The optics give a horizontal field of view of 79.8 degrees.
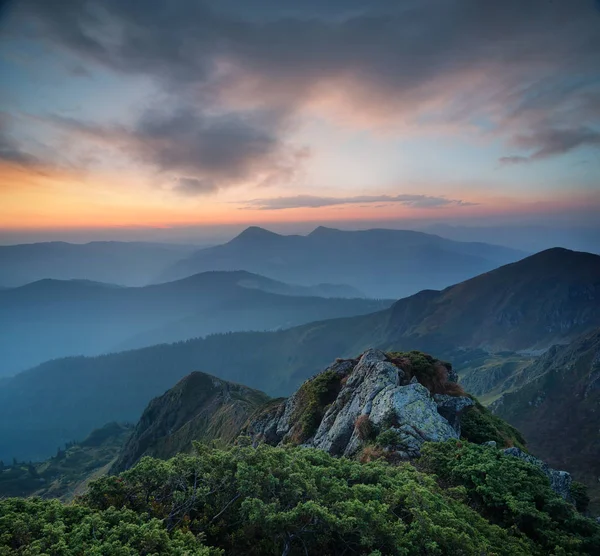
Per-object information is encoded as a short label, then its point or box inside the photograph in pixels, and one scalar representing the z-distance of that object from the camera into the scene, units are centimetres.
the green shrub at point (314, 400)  3516
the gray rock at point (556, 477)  2216
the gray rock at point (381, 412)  2417
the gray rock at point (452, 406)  2891
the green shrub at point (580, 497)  2300
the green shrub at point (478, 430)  2959
